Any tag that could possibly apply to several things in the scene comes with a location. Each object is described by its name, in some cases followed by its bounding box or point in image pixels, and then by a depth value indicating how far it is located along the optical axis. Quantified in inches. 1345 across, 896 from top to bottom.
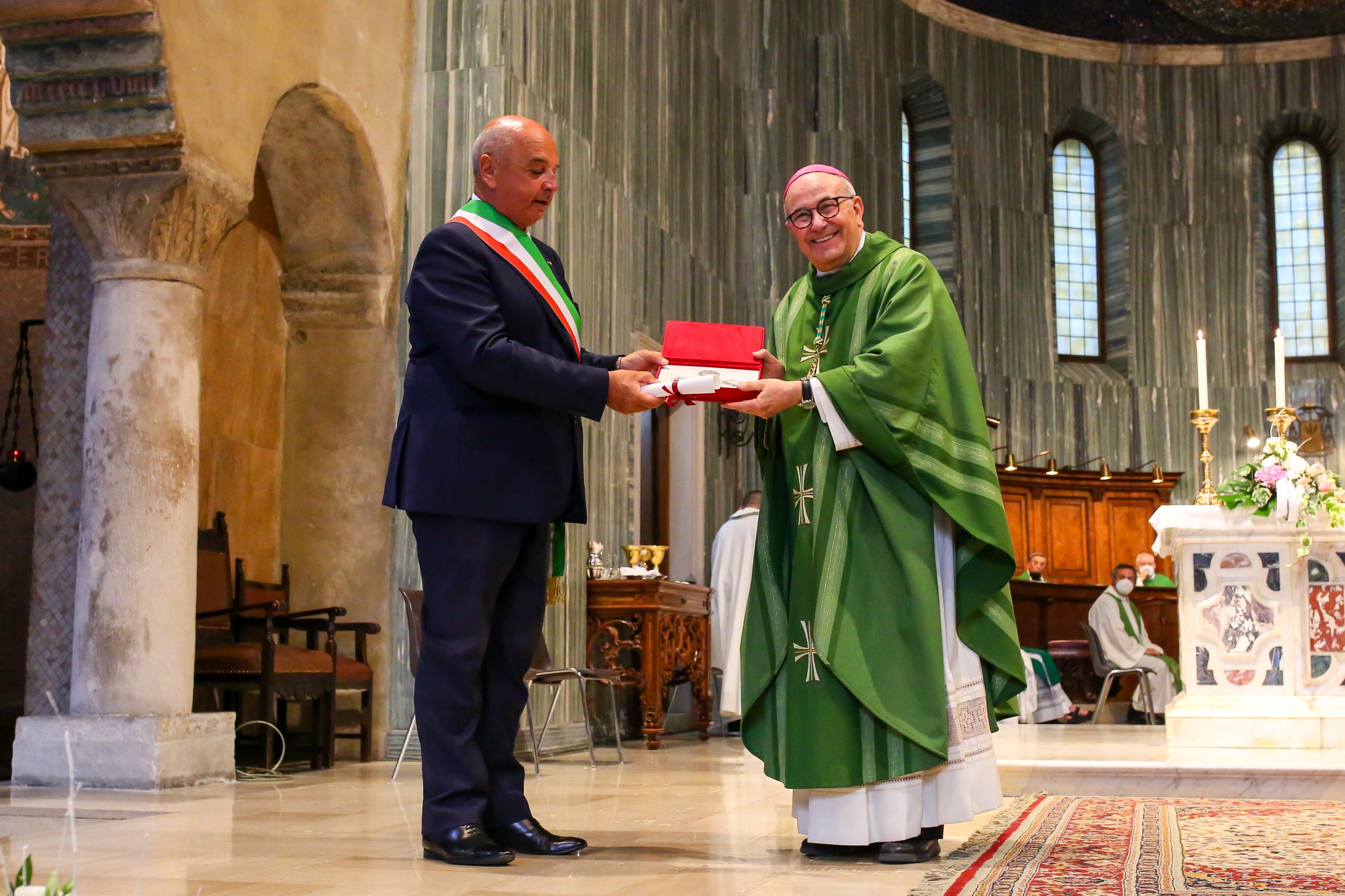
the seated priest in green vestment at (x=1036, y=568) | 566.6
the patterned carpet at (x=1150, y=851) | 118.9
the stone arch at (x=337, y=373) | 297.0
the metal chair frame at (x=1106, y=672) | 436.5
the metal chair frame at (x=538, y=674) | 242.1
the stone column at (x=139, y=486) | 220.2
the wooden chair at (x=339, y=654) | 270.4
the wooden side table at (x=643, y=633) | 338.6
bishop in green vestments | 137.0
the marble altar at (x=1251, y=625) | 297.9
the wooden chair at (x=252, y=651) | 250.5
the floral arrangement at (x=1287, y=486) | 295.6
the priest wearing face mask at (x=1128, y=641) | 454.0
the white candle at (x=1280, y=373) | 296.8
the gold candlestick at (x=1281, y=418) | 307.0
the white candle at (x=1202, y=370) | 299.3
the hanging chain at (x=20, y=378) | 308.0
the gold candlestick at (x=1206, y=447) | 306.0
